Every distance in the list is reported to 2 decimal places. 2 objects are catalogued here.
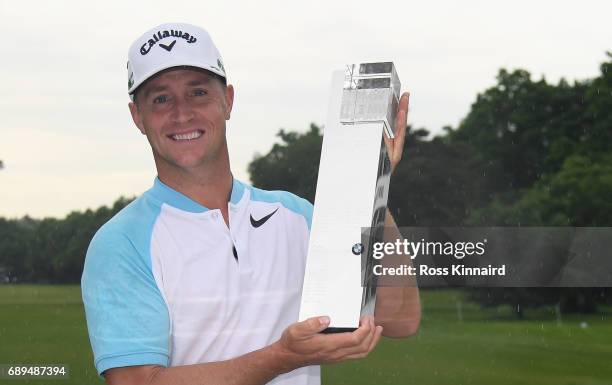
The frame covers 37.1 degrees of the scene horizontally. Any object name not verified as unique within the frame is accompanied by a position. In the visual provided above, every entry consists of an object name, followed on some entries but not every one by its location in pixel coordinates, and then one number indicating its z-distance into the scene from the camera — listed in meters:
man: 3.00
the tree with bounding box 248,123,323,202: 42.72
